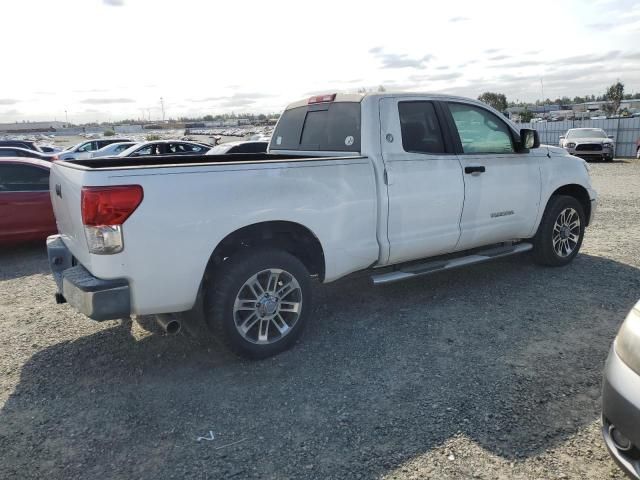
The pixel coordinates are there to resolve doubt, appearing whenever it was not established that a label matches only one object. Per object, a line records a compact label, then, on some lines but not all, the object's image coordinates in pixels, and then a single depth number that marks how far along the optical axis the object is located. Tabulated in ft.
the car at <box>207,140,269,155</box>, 40.63
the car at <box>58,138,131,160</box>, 69.49
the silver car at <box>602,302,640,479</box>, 7.08
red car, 24.45
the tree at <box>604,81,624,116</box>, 211.25
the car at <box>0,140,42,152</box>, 61.04
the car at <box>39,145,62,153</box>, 74.02
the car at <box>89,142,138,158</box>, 64.90
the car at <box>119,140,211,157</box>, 51.31
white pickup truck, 10.81
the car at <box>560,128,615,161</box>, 71.56
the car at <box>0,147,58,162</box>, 38.91
